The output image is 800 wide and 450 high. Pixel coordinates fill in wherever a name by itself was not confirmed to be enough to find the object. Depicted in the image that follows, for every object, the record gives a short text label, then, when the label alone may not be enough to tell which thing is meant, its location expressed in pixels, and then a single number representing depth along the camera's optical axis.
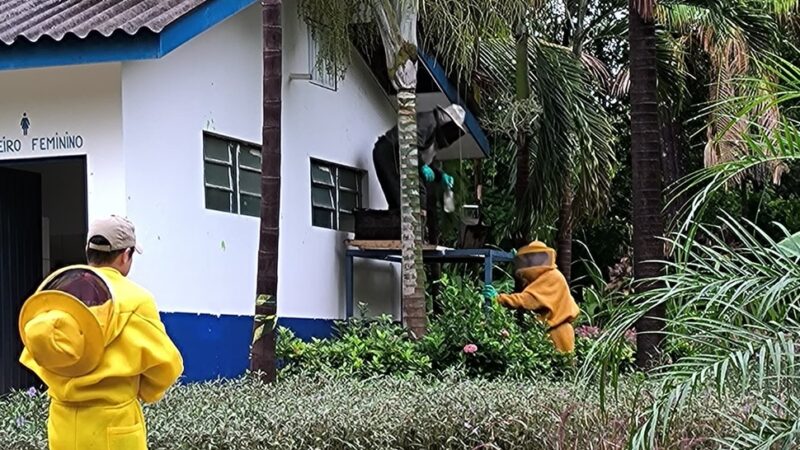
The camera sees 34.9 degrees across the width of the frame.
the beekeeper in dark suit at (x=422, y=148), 14.75
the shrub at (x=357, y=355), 12.04
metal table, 14.52
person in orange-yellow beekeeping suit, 13.12
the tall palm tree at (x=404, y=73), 12.94
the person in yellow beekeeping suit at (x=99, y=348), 5.17
